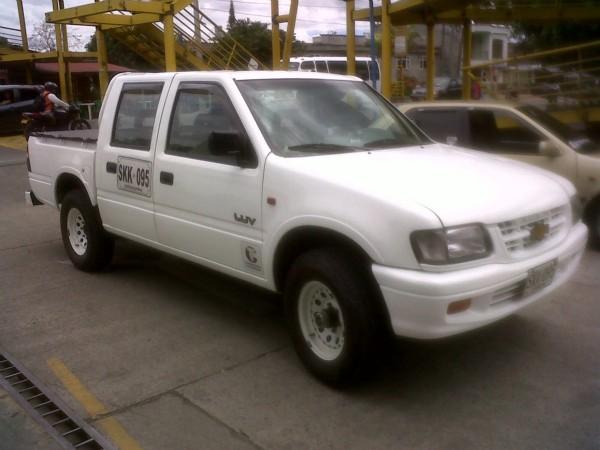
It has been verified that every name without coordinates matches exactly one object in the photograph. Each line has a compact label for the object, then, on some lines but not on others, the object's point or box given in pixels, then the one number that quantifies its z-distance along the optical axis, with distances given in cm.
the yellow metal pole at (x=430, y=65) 1240
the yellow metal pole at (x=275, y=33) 1354
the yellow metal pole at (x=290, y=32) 1268
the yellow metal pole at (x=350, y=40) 1209
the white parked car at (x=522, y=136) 692
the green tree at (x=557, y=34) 1931
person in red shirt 1684
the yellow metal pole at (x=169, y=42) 1310
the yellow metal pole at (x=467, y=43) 1217
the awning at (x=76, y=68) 3596
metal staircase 1642
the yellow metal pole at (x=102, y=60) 1577
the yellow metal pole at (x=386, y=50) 1096
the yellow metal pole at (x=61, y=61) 2262
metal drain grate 347
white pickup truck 345
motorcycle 1669
